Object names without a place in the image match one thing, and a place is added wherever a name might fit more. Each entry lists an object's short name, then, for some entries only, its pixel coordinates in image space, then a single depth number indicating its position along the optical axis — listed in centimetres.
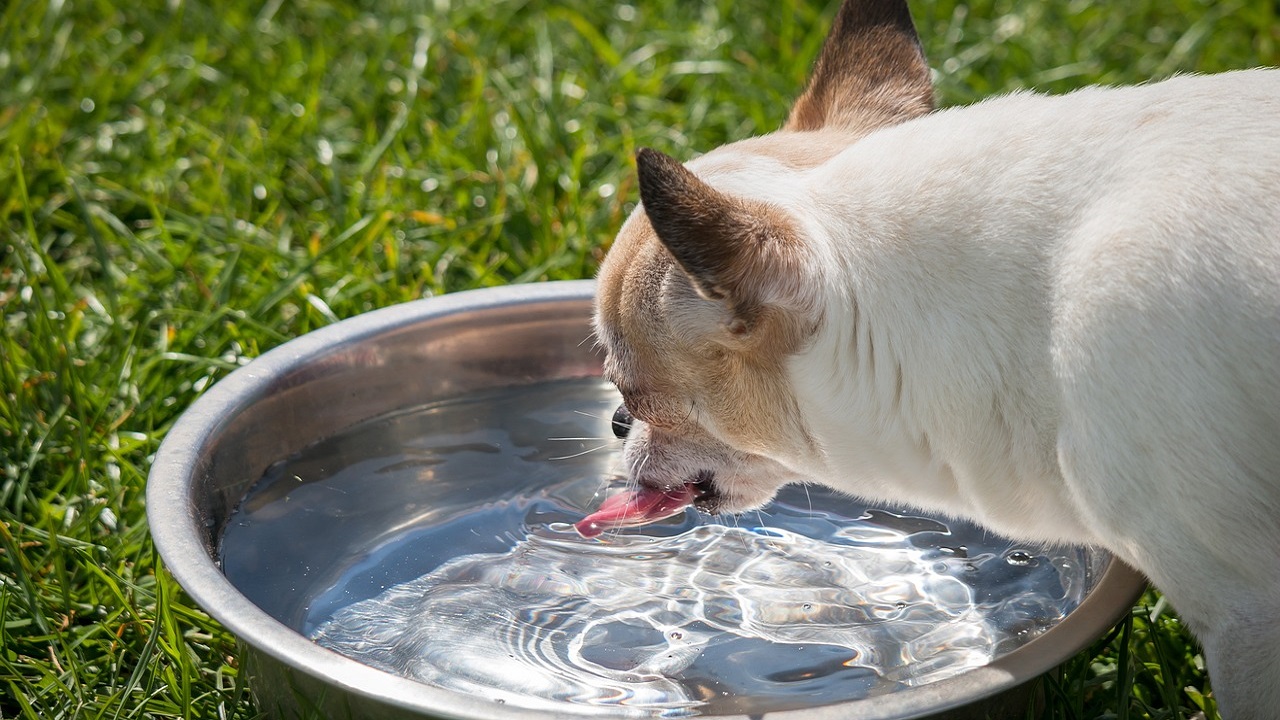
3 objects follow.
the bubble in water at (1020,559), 360
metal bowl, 256
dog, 245
